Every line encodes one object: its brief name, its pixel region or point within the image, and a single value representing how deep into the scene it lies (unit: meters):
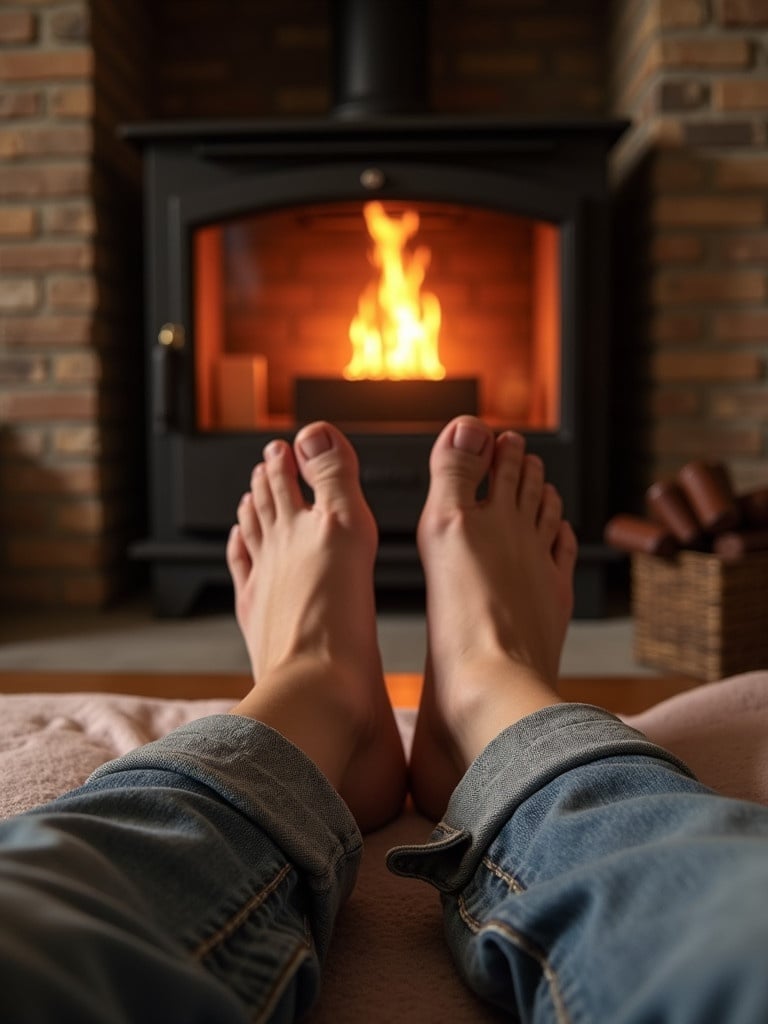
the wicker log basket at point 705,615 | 1.50
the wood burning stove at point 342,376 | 1.93
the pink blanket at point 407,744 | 0.51
